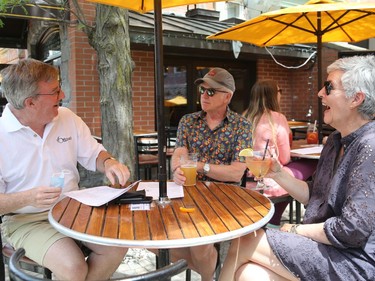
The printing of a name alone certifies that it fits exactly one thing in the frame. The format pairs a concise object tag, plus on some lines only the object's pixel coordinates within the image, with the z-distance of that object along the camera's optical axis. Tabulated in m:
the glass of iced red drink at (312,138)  4.85
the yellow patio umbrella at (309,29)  4.21
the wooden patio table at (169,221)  1.56
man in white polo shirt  2.02
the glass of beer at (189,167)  2.41
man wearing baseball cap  2.90
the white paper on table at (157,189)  2.21
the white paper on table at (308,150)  3.87
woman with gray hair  1.75
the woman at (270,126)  3.56
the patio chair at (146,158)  5.06
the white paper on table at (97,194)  2.06
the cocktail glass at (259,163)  2.11
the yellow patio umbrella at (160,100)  2.11
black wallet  2.07
